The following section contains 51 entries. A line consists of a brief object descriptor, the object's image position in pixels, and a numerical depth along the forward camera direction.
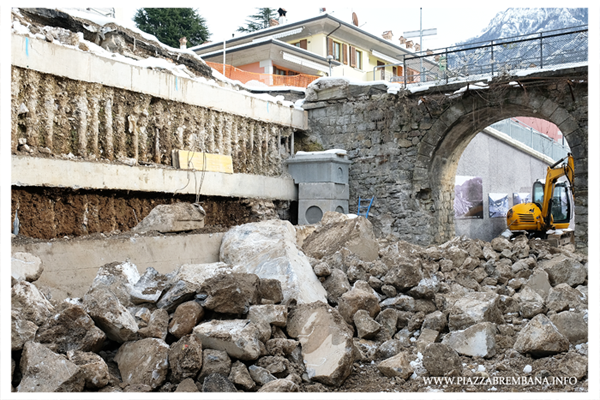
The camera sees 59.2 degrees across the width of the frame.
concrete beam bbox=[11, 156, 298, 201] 7.76
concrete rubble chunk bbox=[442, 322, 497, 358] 4.18
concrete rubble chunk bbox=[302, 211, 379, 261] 6.85
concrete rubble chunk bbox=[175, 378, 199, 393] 3.42
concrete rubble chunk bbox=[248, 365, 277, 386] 3.58
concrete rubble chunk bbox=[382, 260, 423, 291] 5.36
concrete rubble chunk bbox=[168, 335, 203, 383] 3.51
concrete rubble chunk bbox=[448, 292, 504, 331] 4.62
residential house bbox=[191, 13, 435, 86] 24.83
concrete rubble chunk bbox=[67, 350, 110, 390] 3.31
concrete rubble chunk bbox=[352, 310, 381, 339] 4.51
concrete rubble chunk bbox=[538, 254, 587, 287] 6.22
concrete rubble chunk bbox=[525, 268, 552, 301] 5.96
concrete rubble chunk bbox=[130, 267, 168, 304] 4.46
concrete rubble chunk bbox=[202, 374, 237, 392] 3.38
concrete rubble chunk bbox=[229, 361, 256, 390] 3.49
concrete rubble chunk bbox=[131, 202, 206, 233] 7.07
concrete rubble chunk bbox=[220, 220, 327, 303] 5.11
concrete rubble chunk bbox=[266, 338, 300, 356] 3.87
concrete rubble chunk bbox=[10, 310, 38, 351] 3.42
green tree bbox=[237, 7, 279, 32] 35.09
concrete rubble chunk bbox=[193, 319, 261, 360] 3.65
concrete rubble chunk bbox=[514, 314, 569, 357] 4.02
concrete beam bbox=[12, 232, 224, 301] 5.51
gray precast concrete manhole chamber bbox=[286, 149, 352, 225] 12.30
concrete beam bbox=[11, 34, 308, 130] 7.90
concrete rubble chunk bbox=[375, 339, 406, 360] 4.25
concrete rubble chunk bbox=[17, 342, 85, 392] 3.18
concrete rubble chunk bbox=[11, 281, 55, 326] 3.77
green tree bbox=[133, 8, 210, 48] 28.16
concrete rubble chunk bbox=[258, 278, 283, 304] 4.64
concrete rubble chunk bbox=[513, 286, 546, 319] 4.96
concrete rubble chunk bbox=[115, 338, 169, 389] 3.49
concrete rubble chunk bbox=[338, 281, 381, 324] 4.75
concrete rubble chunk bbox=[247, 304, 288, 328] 4.10
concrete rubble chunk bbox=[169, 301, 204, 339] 3.91
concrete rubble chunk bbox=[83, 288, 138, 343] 3.68
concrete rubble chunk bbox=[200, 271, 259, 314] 4.05
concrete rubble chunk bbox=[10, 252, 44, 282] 4.53
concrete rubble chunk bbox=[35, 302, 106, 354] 3.55
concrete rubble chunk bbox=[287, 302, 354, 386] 3.76
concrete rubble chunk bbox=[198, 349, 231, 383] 3.52
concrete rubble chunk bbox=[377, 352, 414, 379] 3.85
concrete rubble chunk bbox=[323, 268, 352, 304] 5.37
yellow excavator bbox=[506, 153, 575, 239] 15.66
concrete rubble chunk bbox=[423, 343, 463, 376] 3.81
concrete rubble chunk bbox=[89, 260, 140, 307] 4.58
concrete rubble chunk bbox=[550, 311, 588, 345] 4.33
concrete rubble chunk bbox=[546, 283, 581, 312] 5.05
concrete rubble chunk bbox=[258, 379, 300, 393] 3.39
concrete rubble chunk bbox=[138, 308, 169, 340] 3.80
